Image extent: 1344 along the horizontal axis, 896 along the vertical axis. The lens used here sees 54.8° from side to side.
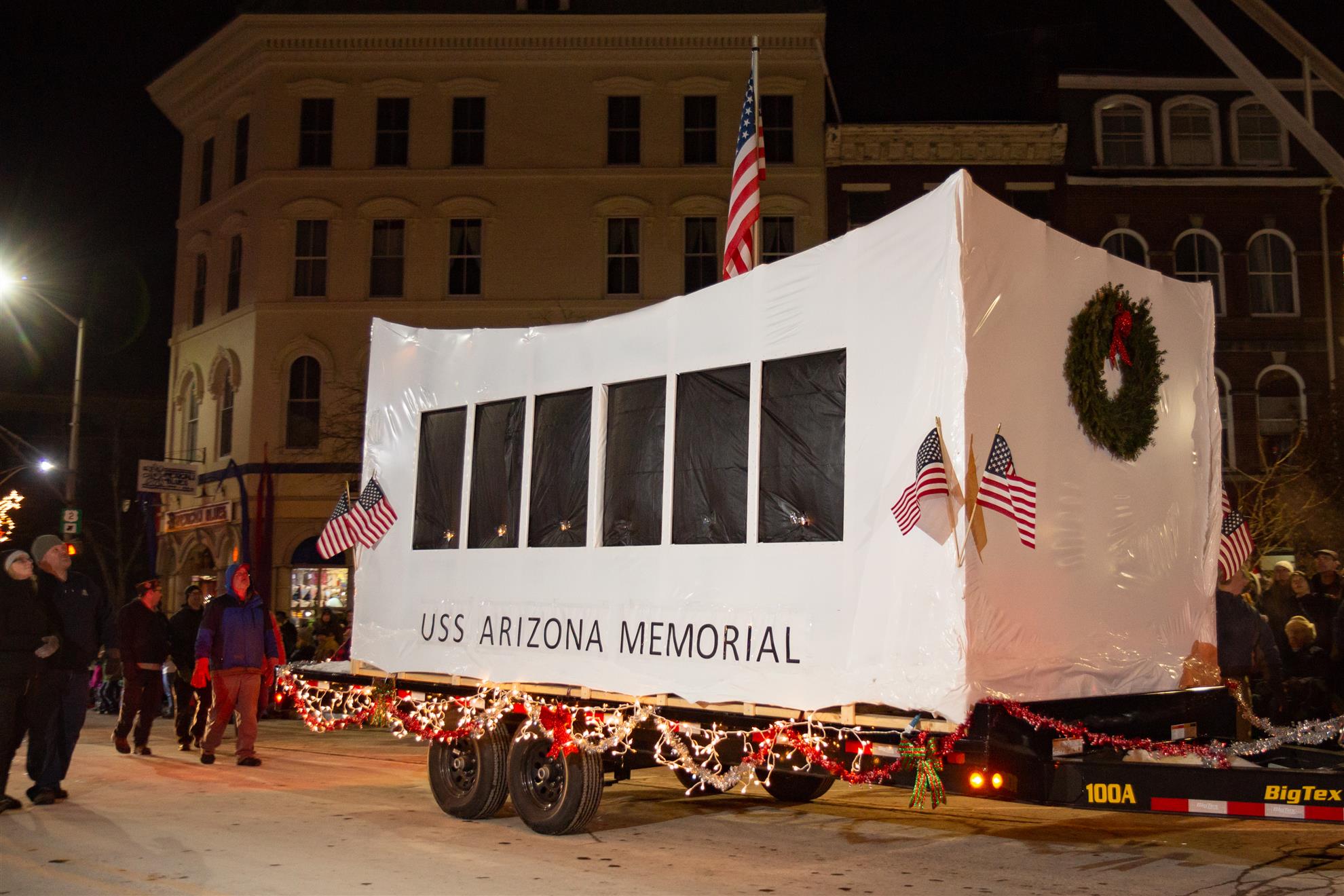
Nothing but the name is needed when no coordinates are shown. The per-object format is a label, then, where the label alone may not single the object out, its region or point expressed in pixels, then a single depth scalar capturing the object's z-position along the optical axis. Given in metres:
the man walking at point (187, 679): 14.13
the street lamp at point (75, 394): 24.64
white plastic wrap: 6.09
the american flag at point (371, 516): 9.73
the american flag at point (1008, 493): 6.14
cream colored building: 29.47
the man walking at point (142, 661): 13.40
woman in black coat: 9.02
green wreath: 6.91
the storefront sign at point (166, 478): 27.12
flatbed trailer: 5.66
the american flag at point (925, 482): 5.90
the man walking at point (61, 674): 9.50
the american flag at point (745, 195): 12.06
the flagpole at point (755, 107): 12.53
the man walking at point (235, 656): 12.24
